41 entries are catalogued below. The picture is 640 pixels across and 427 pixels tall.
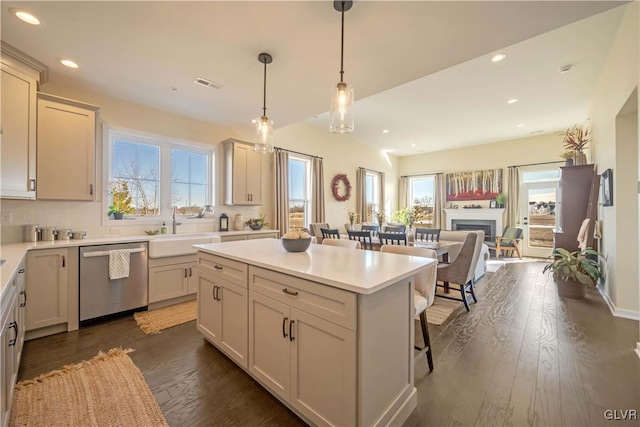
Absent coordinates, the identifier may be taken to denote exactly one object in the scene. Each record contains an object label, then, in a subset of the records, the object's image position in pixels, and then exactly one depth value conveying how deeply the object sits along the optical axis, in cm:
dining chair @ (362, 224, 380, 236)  656
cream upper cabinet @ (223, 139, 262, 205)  432
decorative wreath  670
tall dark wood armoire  413
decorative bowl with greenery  462
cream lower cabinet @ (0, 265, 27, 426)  132
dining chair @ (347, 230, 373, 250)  395
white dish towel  288
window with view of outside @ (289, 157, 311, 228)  578
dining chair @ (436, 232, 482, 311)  336
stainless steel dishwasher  277
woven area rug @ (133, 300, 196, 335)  280
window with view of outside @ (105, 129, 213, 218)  358
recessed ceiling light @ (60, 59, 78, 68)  255
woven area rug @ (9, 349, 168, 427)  157
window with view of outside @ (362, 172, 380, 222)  807
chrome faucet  389
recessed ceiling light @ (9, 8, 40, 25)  193
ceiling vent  293
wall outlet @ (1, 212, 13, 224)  264
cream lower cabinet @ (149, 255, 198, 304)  323
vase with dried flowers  450
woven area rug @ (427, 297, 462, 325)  299
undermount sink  318
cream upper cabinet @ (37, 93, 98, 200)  268
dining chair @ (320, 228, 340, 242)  454
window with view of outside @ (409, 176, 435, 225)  862
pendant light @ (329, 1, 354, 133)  184
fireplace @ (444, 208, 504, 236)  728
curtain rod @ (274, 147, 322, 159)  529
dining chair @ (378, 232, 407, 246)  338
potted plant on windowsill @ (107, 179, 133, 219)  343
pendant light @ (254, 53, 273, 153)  249
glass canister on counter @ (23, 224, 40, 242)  273
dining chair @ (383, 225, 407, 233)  511
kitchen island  127
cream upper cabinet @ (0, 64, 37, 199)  229
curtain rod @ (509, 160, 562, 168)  672
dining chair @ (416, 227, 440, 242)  382
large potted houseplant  353
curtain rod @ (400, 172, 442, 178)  847
